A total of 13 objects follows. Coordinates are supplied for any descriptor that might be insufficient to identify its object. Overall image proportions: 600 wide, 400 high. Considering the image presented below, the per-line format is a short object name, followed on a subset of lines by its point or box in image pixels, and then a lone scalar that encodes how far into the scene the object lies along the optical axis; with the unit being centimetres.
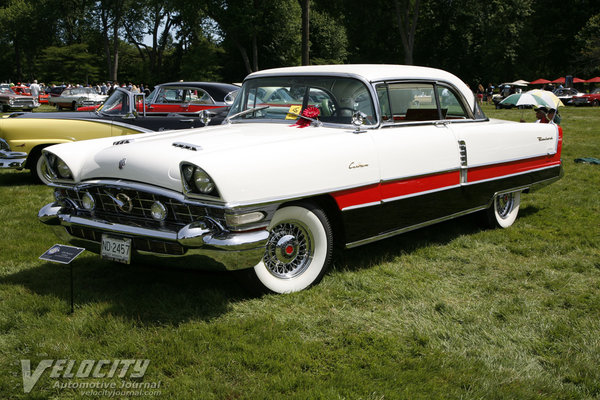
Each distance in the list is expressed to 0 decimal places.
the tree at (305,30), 2272
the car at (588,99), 3194
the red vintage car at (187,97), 1071
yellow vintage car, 843
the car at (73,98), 2941
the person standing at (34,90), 2972
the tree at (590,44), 4133
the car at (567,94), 3291
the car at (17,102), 2778
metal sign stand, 360
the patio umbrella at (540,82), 4293
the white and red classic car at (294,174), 356
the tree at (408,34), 3599
